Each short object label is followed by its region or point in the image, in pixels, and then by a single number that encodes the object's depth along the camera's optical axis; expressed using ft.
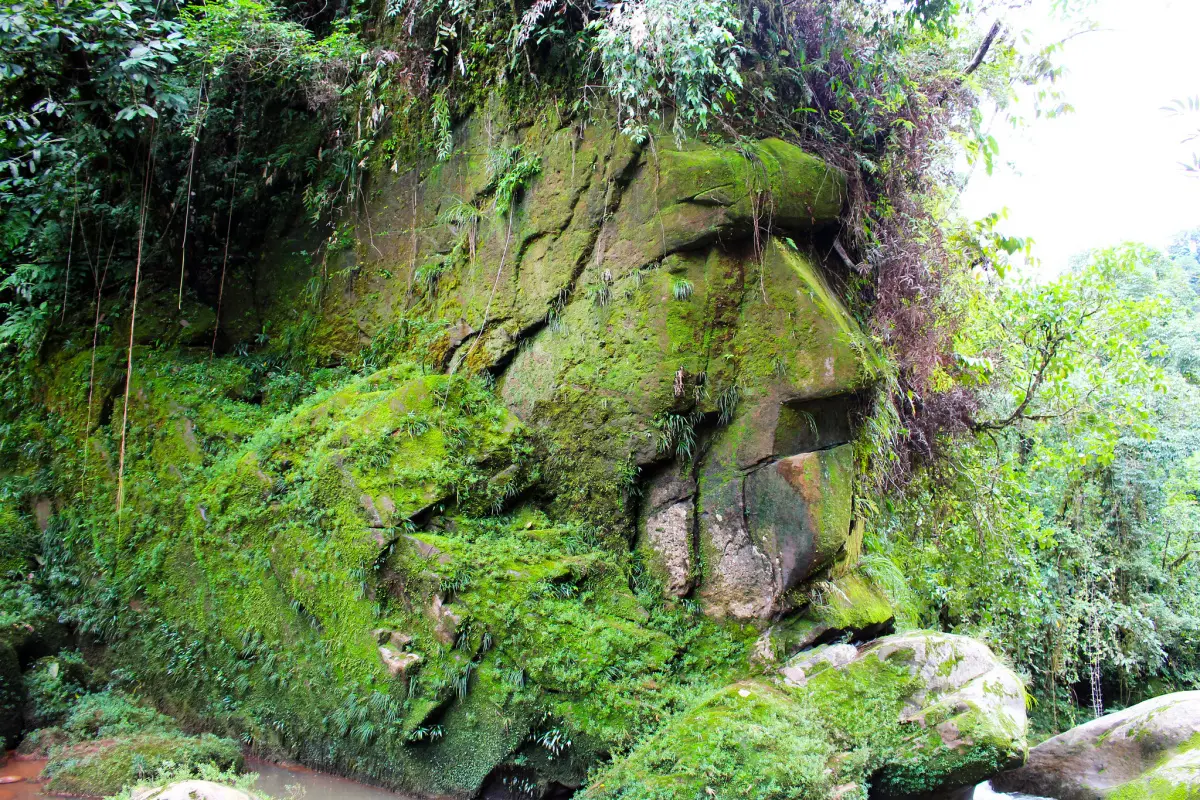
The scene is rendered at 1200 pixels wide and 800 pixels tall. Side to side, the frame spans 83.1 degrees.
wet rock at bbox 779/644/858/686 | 15.66
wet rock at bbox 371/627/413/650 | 16.03
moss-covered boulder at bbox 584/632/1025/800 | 13.05
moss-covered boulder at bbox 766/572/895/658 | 16.57
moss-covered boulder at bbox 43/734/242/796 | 15.17
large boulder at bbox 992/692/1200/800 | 16.89
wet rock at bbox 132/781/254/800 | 11.65
